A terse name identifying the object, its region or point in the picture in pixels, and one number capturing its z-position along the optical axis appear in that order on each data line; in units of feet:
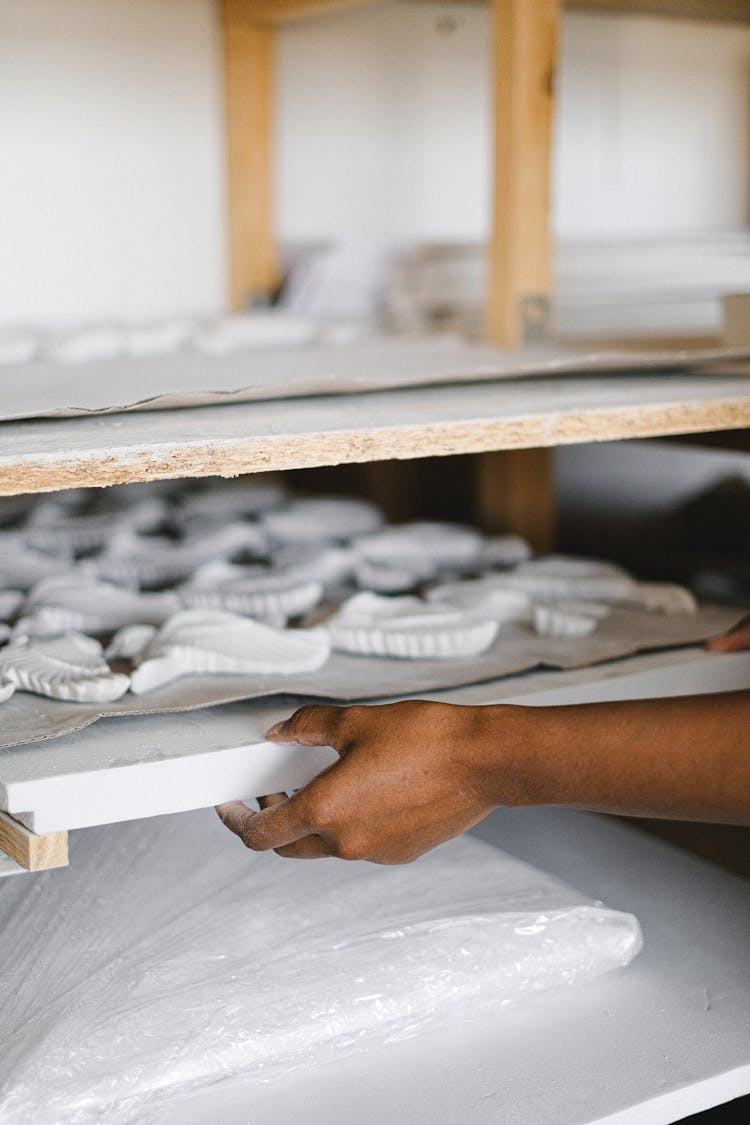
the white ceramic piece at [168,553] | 4.83
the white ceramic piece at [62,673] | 3.46
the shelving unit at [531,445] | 3.09
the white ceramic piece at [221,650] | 3.60
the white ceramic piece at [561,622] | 4.20
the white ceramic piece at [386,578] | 4.75
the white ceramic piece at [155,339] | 6.08
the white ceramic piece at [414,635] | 3.95
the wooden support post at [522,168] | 5.14
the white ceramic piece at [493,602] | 4.39
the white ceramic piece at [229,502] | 5.81
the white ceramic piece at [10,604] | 4.37
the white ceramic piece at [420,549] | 5.11
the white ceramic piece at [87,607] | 4.09
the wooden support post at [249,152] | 7.96
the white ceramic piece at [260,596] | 4.32
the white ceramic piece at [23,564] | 4.75
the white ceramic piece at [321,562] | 4.76
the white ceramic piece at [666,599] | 4.57
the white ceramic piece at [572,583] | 4.67
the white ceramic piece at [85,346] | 5.68
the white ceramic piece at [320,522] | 5.47
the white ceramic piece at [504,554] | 5.26
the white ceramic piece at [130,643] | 3.88
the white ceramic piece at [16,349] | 5.59
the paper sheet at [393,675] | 3.34
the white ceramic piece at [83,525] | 5.24
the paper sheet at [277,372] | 3.61
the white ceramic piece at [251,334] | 6.15
